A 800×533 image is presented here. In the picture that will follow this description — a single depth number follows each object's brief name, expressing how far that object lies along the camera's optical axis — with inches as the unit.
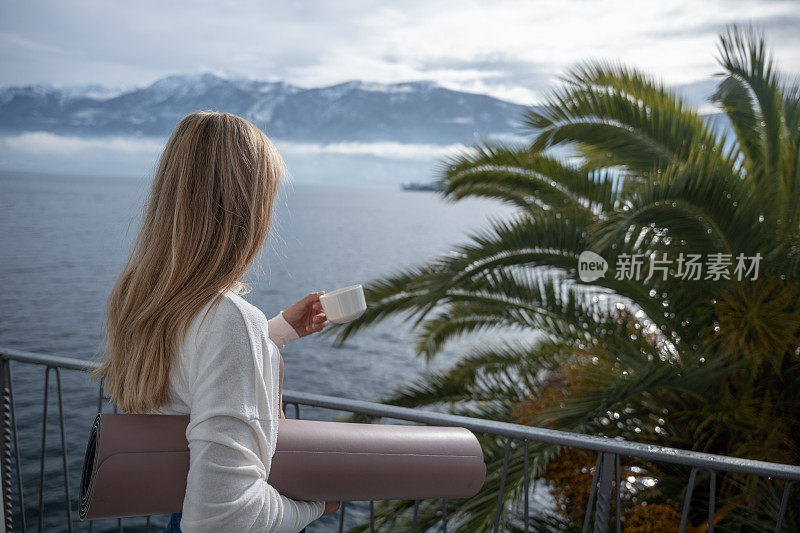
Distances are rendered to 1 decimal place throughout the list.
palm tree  166.7
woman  39.8
